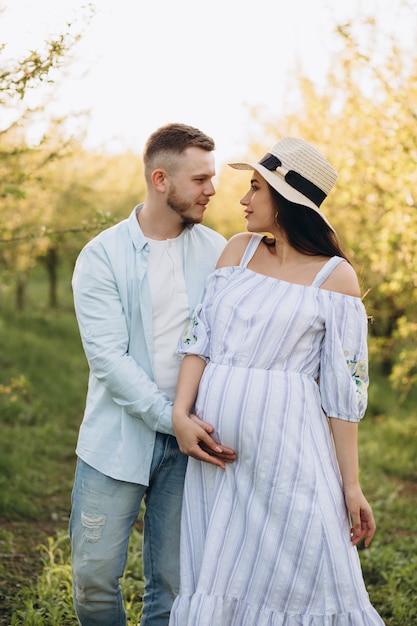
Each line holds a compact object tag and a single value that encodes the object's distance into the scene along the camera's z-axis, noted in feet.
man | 9.94
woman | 9.02
